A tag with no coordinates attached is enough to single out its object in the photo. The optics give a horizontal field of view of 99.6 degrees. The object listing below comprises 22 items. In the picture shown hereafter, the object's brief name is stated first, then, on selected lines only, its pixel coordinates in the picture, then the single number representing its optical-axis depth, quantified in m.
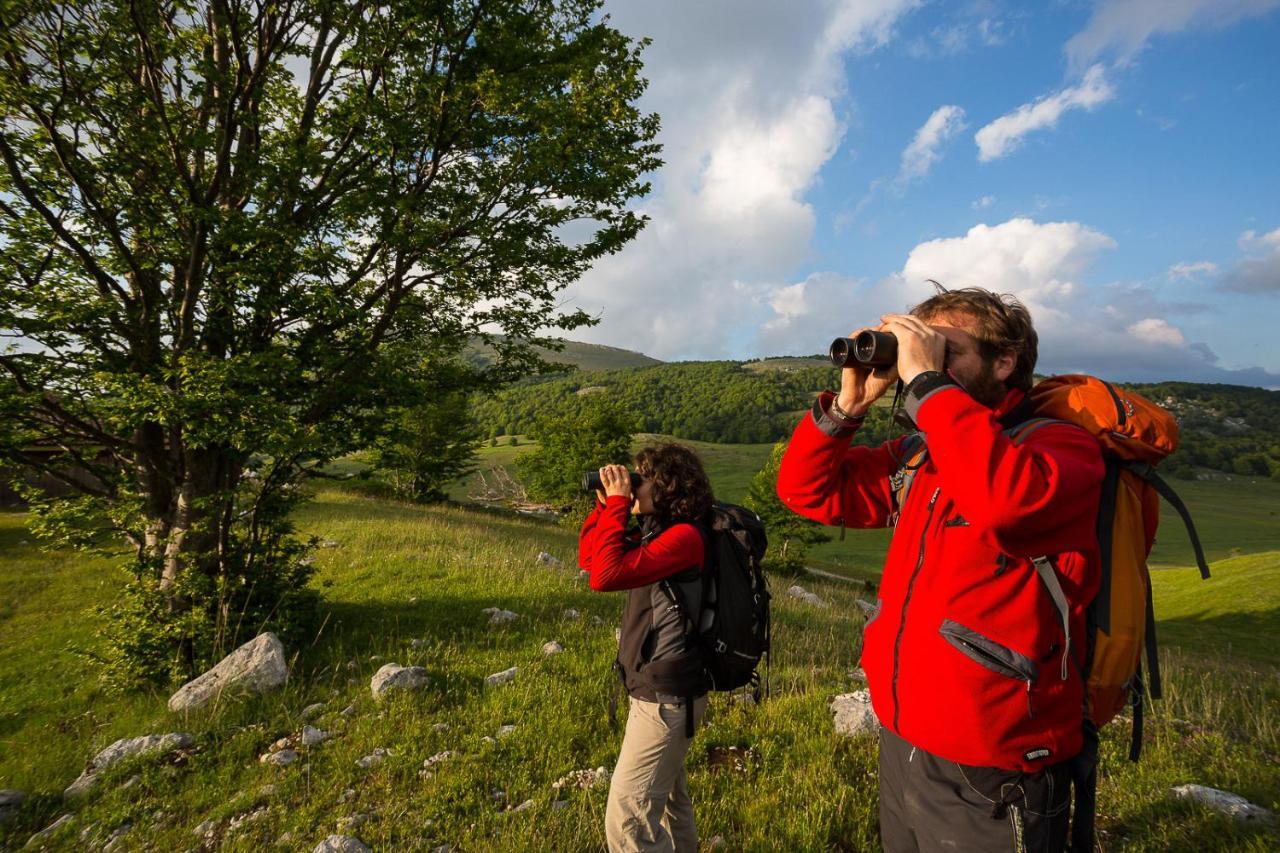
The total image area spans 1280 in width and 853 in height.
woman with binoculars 2.96
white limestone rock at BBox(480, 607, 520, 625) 7.40
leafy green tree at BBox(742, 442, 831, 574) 33.28
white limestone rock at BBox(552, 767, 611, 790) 4.12
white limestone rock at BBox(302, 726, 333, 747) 4.78
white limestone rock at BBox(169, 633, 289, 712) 5.47
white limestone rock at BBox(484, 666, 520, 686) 5.55
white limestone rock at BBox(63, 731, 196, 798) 4.54
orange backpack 1.68
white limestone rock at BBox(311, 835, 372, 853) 3.52
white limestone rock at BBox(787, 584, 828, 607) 13.11
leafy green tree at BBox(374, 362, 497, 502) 31.53
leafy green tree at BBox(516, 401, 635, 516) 36.03
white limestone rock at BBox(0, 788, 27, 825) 4.34
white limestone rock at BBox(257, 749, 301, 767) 4.55
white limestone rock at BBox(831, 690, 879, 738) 4.81
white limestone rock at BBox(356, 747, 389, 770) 4.41
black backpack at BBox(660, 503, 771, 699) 3.10
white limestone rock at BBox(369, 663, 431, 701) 5.38
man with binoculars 1.62
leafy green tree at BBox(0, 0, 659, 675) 5.36
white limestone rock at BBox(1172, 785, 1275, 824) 3.52
